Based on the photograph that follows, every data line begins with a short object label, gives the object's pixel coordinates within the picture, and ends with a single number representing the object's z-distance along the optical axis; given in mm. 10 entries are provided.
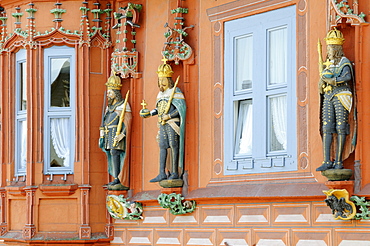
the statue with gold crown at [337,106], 15641
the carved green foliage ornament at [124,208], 19781
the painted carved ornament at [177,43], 19030
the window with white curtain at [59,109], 20531
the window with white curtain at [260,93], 17156
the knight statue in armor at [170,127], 18688
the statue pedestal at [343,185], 15484
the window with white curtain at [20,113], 21109
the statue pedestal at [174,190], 18672
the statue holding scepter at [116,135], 19859
